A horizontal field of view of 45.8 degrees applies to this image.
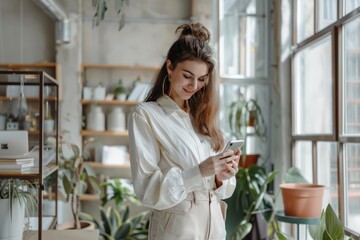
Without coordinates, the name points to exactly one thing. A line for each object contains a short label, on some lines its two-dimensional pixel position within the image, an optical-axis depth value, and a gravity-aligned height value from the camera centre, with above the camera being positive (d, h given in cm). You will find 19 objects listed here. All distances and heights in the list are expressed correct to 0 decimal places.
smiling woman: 143 -9
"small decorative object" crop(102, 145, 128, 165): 469 -34
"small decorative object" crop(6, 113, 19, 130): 330 +1
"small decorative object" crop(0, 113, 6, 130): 337 +2
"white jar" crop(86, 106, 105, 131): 462 +5
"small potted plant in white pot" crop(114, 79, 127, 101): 465 +35
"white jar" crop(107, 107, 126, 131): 466 +5
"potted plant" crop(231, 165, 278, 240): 303 -59
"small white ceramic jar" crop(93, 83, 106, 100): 463 +34
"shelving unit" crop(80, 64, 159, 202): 478 +49
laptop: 175 -7
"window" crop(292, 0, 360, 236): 245 +16
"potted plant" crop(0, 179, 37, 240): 168 -33
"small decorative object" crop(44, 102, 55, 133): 435 +0
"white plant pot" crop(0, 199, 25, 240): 168 -39
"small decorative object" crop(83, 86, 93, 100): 464 +34
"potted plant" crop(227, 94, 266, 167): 355 +3
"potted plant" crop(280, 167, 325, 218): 255 -46
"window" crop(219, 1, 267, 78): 371 +75
